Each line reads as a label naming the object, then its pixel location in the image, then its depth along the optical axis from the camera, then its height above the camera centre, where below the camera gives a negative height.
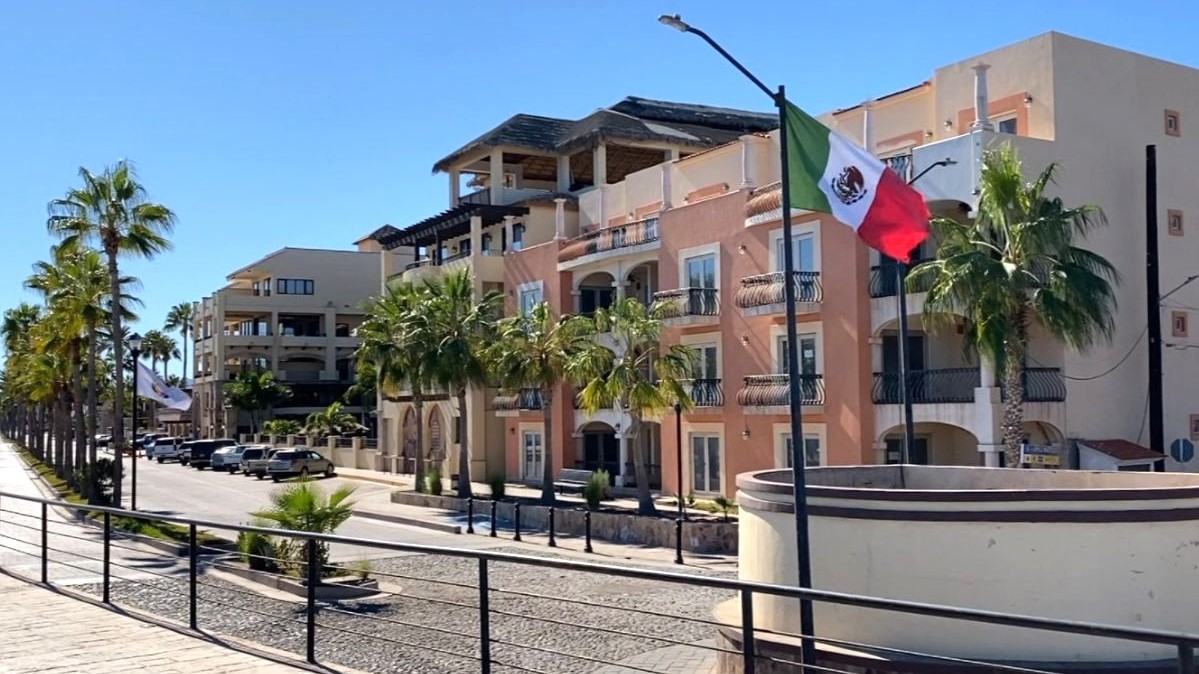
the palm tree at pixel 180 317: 129.25 +8.90
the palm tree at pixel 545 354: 35.03 +1.20
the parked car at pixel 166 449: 74.56 -3.30
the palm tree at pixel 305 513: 17.77 -1.79
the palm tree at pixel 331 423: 69.56 -1.63
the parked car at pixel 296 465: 54.34 -3.15
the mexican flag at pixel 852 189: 11.61 +2.07
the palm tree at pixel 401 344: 38.62 +1.75
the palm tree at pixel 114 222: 33.41 +5.06
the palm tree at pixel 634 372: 30.72 +0.57
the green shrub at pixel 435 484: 38.75 -2.92
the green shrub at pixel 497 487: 35.88 -2.82
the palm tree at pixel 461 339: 38.09 +1.85
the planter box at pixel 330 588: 16.73 -2.74
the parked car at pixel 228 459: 60.66 -3.19
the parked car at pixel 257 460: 55.95 -3.04
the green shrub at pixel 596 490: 32.03 -2.64
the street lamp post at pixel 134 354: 33.50 +1.33
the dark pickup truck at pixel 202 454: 66.25 -3.18
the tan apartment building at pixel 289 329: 85.31 +5.13
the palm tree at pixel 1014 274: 24.00 +2.37
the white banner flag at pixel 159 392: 32.69 +0.18
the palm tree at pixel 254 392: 80.06 +0.36
